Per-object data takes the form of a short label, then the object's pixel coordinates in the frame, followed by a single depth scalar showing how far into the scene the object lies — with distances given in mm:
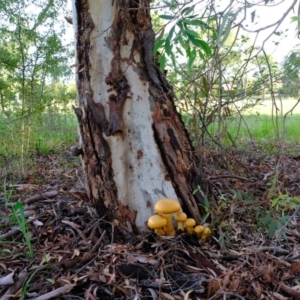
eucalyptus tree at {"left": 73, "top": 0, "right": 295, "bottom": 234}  1711
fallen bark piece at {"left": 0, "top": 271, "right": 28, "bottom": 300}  1344
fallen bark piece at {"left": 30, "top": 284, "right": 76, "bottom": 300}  1310
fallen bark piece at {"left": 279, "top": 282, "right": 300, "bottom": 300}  1331
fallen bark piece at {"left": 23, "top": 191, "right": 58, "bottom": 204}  2277
